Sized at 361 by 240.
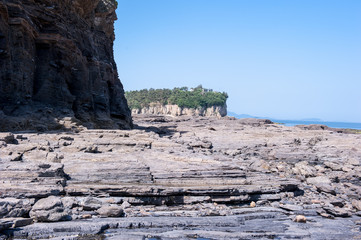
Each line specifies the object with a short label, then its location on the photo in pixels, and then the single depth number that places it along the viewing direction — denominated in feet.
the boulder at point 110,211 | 25.81
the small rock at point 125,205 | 28.51
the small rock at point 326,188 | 39.57
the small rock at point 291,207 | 31.28
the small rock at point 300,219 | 28.32
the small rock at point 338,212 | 30.60
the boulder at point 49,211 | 23.50
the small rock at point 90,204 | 26.48
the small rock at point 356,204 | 32.94
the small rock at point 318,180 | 44.62
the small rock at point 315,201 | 34.71
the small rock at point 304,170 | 49.52
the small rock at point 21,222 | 21.90
